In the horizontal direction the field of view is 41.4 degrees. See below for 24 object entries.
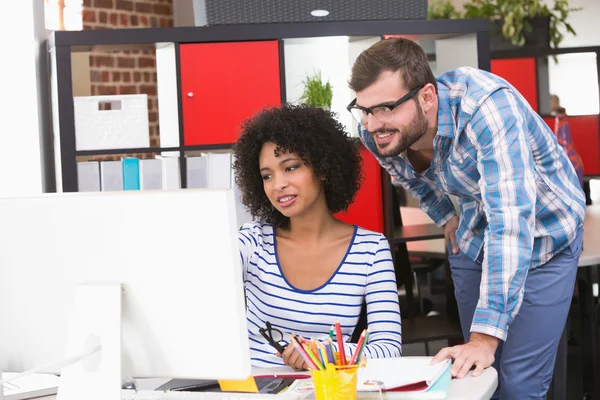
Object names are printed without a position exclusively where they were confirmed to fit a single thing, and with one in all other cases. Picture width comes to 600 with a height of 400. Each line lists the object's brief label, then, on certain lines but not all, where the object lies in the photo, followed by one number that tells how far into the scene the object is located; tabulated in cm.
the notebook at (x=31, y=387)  152
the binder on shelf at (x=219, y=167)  313
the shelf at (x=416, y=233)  321
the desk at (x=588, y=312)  324
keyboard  138
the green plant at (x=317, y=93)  314
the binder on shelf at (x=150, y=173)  309
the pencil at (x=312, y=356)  127
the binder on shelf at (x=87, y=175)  304
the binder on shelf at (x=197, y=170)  314
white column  305
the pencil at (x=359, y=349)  129
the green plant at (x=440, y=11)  470
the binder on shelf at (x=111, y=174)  307
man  167
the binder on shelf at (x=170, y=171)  310
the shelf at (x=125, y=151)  304
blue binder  306
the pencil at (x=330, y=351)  128
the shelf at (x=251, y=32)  301
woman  194
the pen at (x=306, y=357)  127
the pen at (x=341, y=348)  127
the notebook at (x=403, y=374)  139
